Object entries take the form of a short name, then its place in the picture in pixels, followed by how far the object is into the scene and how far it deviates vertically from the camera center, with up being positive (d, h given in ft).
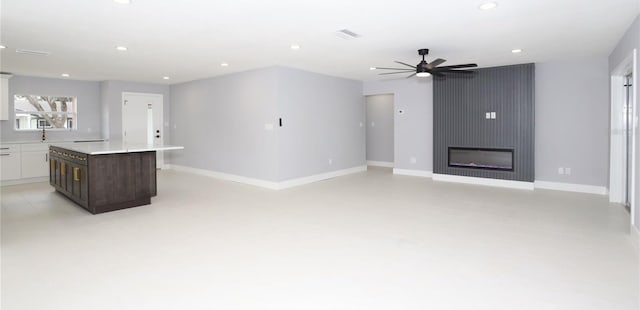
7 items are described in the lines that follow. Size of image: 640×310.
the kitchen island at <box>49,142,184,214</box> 15.76 -1.32
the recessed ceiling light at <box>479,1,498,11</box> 11.10 +4.33
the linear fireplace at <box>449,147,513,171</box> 22.68 -1.02
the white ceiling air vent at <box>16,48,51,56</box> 17.16 +4.64
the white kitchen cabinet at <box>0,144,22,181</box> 22.97 -0.98
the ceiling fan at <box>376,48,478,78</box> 17.04 +3.62
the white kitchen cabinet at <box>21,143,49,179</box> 23.91 -0.92
